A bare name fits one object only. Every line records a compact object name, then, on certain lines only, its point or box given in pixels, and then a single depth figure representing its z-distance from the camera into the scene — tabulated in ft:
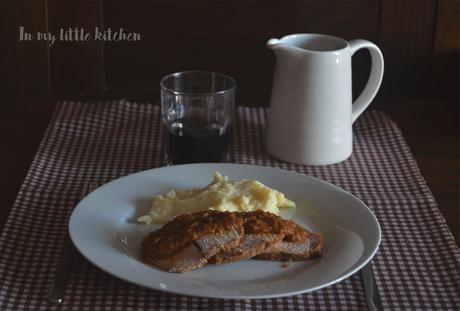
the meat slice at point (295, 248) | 2.97
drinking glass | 3.91
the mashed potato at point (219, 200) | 3.25
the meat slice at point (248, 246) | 2.91
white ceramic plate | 2.80
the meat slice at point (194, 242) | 2.85
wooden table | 3.71
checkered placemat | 2.85
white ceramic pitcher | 3.84
